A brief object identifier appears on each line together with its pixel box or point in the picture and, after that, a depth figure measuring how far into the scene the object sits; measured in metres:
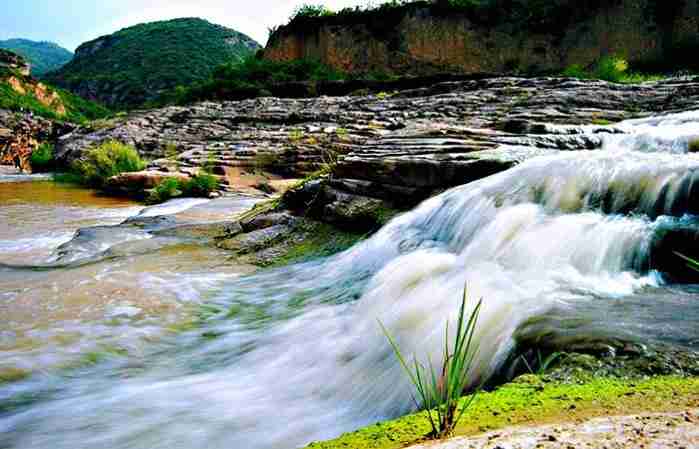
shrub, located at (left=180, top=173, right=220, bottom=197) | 11.22
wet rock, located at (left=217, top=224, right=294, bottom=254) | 5.69
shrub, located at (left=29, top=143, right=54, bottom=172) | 21.20
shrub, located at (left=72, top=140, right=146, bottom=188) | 14.25
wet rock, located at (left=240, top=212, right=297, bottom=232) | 6.20
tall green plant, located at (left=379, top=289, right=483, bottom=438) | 1.32
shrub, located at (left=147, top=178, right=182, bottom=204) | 11.45
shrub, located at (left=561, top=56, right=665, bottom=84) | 16.45
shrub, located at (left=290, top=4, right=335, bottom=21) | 36.81
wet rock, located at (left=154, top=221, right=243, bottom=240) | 6.36
